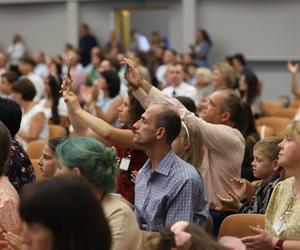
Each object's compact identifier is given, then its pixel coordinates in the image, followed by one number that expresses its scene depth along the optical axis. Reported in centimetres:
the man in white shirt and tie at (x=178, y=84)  1310
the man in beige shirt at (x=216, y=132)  649
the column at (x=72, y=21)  2627
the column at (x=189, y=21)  2396
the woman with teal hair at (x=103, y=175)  448
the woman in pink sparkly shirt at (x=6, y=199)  494
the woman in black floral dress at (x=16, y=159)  605
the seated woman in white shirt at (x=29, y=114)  1044
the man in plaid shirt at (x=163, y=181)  562
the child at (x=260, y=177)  637
